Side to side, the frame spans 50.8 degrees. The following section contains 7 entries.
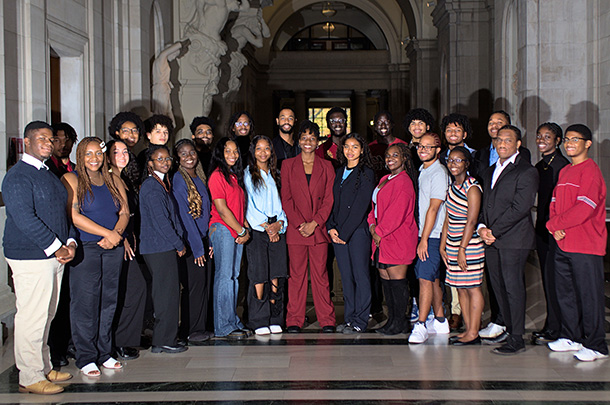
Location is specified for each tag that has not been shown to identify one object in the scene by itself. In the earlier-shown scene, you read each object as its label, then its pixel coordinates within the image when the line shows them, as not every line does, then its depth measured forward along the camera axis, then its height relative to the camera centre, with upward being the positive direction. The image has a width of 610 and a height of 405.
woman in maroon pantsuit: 6.07 -0.24
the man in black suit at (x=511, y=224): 5.18 -0.25
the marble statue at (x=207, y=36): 12.52 +3.16
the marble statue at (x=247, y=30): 14.47 +3.84
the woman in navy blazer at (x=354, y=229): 6.00 -0.31
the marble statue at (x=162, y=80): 11.38 +2.10
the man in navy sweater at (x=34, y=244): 4.34 -0.30
